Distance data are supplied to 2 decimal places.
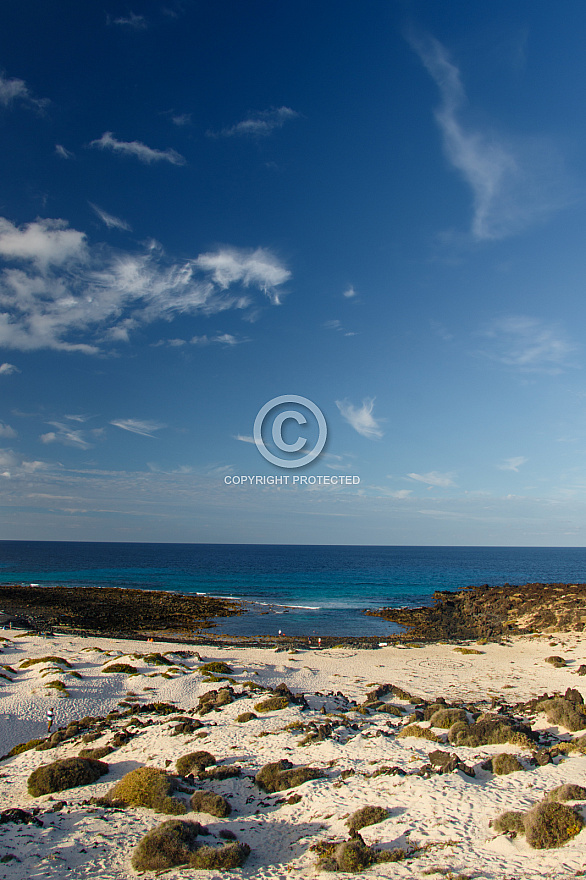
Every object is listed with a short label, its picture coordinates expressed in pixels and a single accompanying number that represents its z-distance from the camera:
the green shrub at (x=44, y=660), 27.76
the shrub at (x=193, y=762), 14.57
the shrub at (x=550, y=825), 9.82
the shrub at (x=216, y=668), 27.38
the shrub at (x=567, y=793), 11.16
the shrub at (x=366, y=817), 11.19
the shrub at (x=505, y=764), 13.48
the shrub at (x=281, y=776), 13.42
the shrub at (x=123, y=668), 26.93
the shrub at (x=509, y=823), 10.44
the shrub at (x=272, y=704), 19.97
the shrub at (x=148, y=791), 12.45
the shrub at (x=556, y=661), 30.61
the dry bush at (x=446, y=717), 17.48
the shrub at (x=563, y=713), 17.35
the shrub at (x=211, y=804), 12.15
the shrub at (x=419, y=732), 16.41
